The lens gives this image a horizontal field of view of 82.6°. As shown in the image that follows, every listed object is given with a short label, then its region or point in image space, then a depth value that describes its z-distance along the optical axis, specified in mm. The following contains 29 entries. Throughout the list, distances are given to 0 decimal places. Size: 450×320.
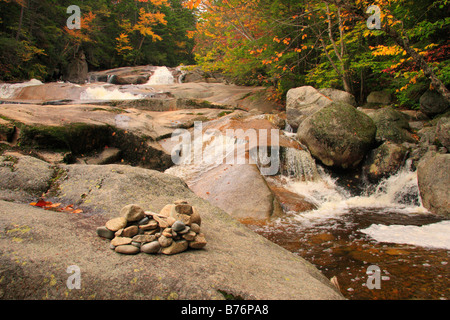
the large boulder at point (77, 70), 24000
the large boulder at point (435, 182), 5641
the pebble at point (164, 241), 2182
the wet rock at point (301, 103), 10820
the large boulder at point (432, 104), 9117
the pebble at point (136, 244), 2125
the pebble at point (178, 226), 2244
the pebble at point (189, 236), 2322
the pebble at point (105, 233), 2244
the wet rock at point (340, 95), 10969
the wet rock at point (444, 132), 6398
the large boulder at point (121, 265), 1661
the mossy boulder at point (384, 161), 7488
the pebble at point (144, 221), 2223
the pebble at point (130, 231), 2184
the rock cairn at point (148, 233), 2121
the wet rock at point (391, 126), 8336
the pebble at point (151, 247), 2094
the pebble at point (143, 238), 2156
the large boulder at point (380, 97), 11949
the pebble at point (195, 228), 2439
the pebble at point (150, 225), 2190
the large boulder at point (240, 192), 5969
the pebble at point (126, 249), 2063
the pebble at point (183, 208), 2459
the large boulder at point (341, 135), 7797
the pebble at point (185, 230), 2287
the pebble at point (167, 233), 2197
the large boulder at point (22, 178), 3178
